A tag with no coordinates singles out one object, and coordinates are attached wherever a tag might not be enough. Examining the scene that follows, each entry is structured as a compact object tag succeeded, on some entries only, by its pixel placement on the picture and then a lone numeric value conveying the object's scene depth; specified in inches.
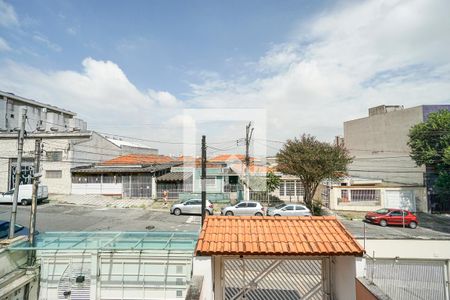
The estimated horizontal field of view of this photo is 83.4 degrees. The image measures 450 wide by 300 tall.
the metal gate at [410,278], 336.2
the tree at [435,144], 830.5
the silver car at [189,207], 809.5
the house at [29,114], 1660.9
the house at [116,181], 1059.3
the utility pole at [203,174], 608.8
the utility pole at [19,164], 459.8
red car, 725.9
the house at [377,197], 921.5
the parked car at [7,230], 502.6
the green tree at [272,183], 997.2
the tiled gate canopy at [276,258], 204.5
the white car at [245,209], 764.0
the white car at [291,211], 722.2
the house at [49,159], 1071.6
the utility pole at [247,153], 929.5
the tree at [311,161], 799.7
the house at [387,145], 1037.2
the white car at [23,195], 881.5
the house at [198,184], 1019.3
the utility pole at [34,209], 381.4
